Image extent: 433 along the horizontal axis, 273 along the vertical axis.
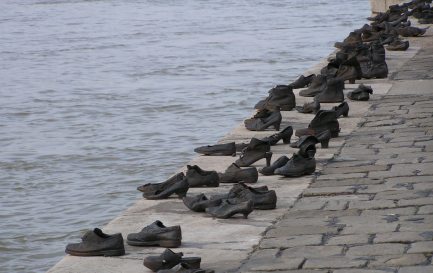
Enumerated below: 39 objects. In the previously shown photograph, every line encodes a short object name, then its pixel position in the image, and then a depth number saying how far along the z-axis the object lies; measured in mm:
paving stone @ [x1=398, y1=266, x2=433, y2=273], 8298
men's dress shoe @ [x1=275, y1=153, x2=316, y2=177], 12013
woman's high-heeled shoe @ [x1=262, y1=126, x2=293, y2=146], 13954
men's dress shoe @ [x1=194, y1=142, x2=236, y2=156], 13632
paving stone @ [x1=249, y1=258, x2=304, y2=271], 8775
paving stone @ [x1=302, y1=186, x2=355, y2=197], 11233
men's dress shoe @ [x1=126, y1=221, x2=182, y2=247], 9513
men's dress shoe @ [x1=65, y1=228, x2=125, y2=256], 9310
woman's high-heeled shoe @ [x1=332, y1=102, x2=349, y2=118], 15418
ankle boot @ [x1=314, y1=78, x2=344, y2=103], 17037
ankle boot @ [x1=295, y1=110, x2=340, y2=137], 14108
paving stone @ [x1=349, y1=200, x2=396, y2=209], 10489
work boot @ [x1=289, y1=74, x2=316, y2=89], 18954
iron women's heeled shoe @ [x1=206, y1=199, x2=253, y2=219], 10322
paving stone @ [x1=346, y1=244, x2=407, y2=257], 8941
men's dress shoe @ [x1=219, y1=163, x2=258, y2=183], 11876
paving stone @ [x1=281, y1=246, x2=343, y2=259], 9060
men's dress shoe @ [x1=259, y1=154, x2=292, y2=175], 12275
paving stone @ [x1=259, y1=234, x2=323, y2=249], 9435
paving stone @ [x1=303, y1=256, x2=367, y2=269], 8673
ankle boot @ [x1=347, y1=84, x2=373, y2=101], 17323
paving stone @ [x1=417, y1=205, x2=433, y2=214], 10126
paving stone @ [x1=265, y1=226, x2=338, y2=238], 9763
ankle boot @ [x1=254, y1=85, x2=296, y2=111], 16680
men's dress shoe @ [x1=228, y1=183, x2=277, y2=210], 10638
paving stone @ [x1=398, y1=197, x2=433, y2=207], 10495
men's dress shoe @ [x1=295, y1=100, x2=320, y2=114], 16275
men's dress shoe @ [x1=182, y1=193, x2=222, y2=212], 10668
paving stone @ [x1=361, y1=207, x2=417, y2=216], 10185
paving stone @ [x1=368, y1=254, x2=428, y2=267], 8566
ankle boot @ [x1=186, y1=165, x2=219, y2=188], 11733
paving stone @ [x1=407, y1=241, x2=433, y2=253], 8861
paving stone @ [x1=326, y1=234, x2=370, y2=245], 9328
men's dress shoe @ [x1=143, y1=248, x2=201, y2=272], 8691
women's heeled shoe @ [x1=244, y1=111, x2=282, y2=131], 15025
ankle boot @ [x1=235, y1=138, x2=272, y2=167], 12703
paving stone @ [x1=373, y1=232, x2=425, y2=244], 9245
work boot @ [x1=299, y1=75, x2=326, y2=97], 17859
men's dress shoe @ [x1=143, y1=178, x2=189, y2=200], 11227
